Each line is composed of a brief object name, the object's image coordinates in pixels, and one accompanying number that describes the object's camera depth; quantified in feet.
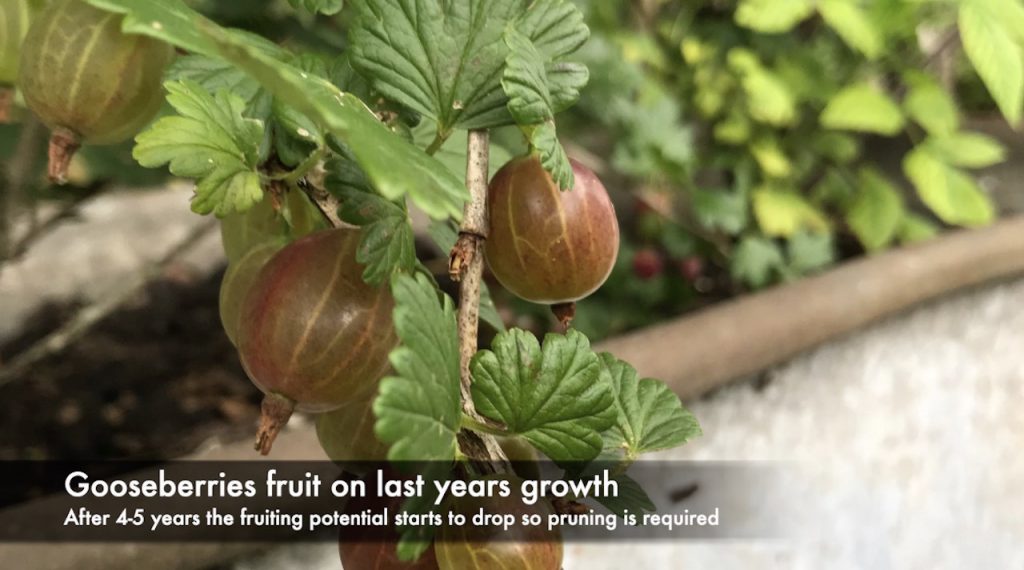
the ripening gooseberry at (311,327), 0.88
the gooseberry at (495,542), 0.79
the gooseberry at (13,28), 1.12
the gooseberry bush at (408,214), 0.82
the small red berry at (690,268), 3.59
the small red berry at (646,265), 3.43
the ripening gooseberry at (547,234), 0.92
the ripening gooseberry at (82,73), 0.97
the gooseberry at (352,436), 1.04
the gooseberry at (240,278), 1.07
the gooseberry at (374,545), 0.87
